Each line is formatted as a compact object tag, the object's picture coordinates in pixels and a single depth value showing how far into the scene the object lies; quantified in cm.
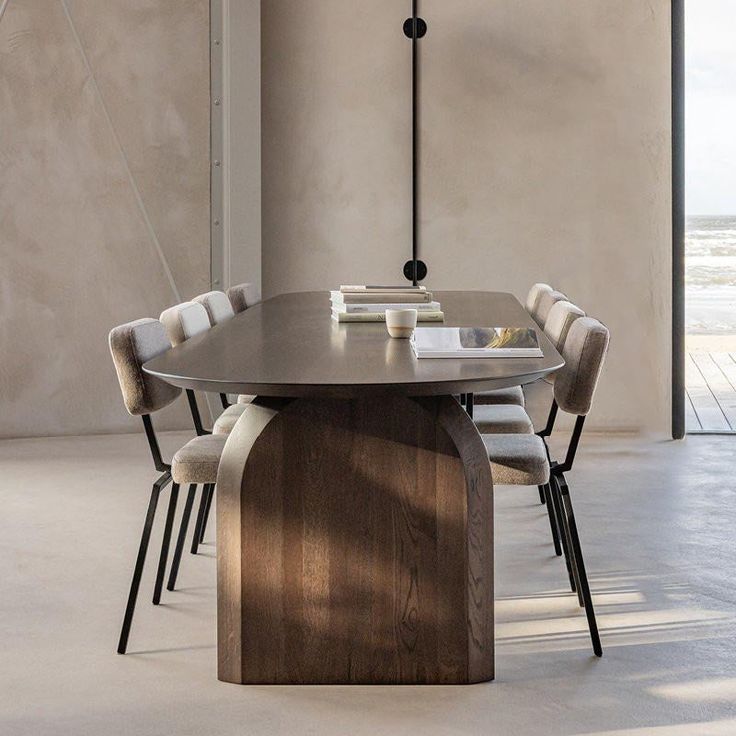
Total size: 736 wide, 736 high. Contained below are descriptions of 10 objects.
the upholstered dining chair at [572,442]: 285
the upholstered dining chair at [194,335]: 324
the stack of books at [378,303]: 350
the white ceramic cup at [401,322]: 301
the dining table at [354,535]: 256
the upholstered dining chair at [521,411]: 331
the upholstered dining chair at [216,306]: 376
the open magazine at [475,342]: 263
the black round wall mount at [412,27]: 607
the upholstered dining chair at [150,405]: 283
